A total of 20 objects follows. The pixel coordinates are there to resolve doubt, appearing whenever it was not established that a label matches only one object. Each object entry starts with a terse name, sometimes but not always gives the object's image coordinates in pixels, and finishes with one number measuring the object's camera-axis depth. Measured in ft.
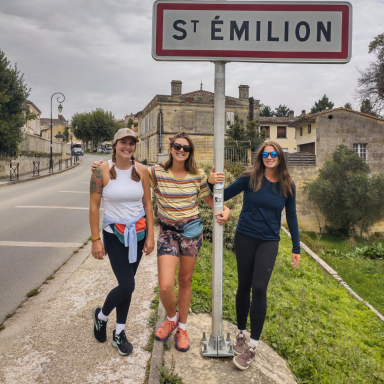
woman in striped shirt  9.37
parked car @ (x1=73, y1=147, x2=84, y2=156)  186.70
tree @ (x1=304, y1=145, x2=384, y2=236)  63.00
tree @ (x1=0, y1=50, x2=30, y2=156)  67.92
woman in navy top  9.20
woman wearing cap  9.18
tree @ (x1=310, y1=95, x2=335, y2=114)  197.98
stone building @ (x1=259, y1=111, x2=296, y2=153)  160.86
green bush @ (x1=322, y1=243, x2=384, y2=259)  51.75
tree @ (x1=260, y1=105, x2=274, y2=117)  221.37
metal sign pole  8.34
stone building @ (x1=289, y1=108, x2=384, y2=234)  70.64
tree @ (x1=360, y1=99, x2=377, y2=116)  107.86
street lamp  103.34
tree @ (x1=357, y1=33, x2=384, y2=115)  103.60
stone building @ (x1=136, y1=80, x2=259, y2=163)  115.03
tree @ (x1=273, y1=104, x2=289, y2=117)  222.48
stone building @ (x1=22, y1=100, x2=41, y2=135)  179.00
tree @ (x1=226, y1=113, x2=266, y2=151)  74.28
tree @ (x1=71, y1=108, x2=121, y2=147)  230.68
